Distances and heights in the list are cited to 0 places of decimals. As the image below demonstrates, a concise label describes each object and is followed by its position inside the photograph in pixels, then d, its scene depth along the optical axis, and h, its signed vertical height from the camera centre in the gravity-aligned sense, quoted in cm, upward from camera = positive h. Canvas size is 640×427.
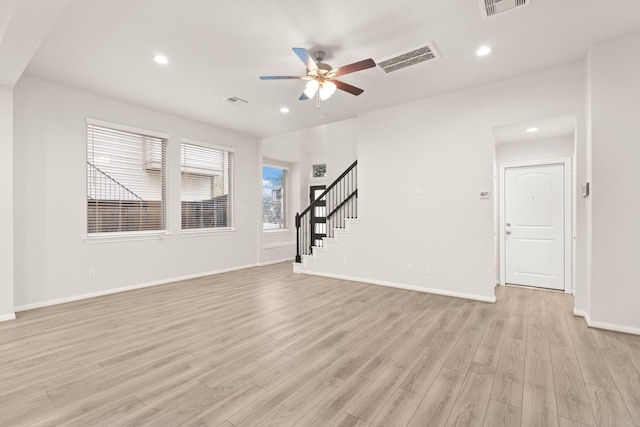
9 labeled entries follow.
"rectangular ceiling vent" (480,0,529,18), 256 +181
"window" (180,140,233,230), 584 +55
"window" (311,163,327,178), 944 +130
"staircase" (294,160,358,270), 607 +4
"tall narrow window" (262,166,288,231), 876 +43
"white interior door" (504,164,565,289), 487 -26
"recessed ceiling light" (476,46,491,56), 330 +181
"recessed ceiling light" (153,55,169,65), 346 +182
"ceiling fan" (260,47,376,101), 293 +146
